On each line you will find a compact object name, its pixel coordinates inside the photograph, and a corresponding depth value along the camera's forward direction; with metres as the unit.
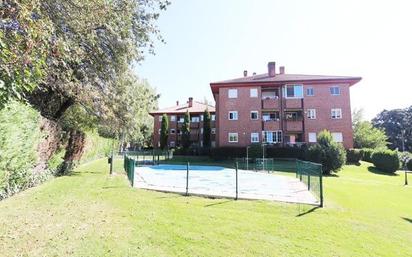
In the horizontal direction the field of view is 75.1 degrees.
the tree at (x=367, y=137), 48.59
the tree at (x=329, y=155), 23.97
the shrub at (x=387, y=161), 29.27
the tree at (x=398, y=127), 78.19
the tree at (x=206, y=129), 55.62
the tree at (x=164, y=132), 60.22
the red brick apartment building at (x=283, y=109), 36.78
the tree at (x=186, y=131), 59.48
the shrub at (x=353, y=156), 34.03
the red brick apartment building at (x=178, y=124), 62.56
